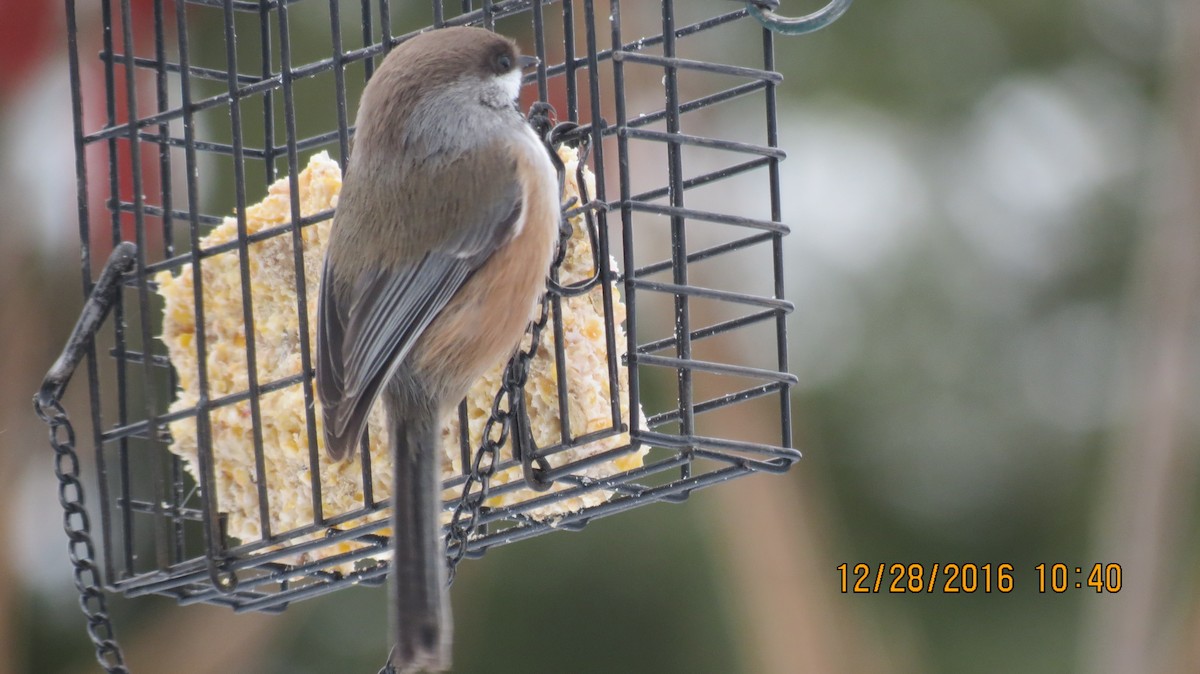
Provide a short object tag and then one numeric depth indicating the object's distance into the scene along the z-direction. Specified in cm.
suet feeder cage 682
